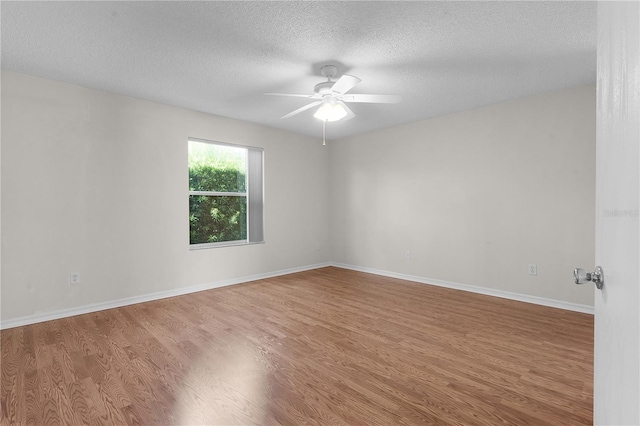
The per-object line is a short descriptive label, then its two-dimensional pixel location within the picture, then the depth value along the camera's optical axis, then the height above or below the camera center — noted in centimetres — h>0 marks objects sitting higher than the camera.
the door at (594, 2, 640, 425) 58 +0
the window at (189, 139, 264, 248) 439 +24
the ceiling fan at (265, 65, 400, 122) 284 +106
